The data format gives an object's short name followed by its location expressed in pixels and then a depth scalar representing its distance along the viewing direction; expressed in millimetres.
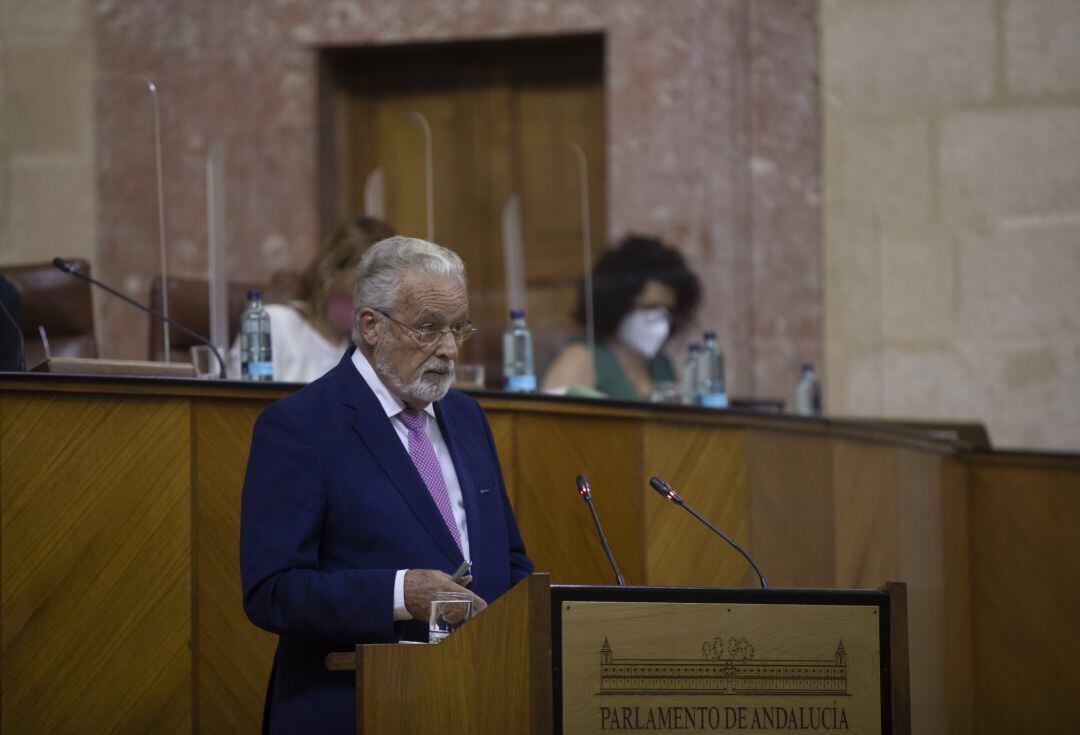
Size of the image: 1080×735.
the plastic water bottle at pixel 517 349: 10039
